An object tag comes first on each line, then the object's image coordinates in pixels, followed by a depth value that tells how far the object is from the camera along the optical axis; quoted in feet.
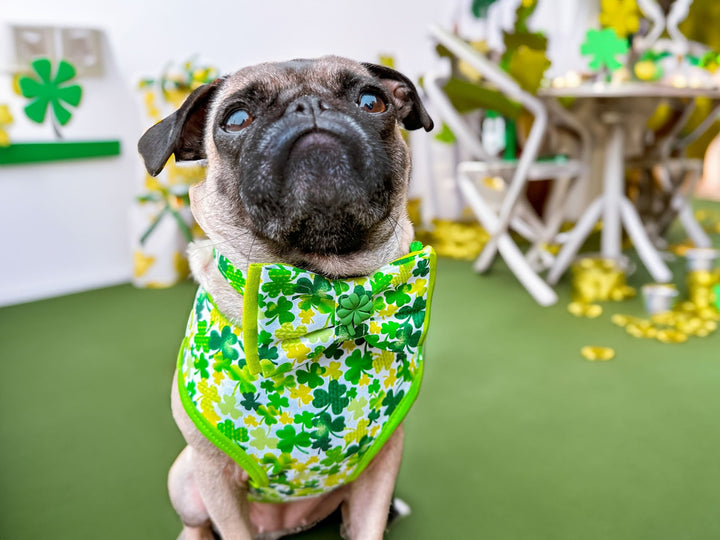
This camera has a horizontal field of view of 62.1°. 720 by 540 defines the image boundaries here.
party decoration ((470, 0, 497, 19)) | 12.49
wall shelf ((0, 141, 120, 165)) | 8.91
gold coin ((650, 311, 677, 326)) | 7.50
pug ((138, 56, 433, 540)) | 2.47
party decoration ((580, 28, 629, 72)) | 7.89
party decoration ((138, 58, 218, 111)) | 9.17
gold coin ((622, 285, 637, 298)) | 8.55
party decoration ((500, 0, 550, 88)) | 7.75
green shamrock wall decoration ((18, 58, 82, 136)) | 6.31
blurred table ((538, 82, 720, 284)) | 8.54
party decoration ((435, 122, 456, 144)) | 10.88
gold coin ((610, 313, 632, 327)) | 7.57
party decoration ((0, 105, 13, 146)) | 8.47
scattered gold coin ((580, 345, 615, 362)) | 6.54
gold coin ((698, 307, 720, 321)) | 7.53
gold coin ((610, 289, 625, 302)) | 8.46
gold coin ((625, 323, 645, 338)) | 7.15
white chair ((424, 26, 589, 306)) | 8.27
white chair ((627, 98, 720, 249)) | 10.40
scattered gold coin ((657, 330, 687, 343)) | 6.90
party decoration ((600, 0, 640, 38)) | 8.29
